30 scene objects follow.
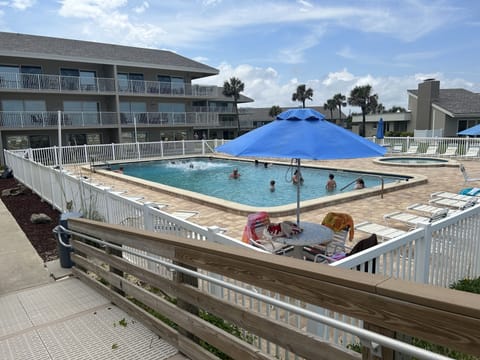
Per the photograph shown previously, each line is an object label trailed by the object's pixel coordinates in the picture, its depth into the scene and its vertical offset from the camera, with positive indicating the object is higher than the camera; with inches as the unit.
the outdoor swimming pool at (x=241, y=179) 568.7 -100.0
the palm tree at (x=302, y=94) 2736.5 +273.2
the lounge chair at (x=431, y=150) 882.5 -58.1
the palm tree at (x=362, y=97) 2212.1 +196.1
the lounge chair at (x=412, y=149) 918.0 -57.6
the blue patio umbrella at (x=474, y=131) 562.6 -7.9
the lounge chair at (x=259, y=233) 223.8 -69.8
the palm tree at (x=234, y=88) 2047.2 +242.4
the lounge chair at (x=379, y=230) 240.6 -73.8
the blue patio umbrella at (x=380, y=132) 1009.5 -12.3
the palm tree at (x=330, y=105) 2738.4 +181.9
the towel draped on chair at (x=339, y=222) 238.2 -62.9
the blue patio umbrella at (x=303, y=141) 189.2 -7.0
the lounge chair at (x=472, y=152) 818.2 -59.5
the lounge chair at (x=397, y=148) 960.9 -57.4
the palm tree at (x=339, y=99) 2711.4 +220.0
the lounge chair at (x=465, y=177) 477.7 -68.2
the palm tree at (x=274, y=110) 2352.4 +128.2
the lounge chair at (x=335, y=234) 223.1 -70.4
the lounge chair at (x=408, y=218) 270.2 -72.9
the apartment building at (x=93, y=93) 997.2 +123.8
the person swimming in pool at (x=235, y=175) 713.6 -91.2
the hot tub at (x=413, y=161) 695.7 -75.1
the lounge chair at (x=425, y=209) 313.1 -73.2
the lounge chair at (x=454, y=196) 351.7 -71.4
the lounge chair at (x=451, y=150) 838.5 -56.2
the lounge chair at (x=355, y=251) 178.5 -61.4
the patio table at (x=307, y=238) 205.2 -64.6
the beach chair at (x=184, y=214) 338.5 -80.9
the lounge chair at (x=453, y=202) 316.7 -73.1
